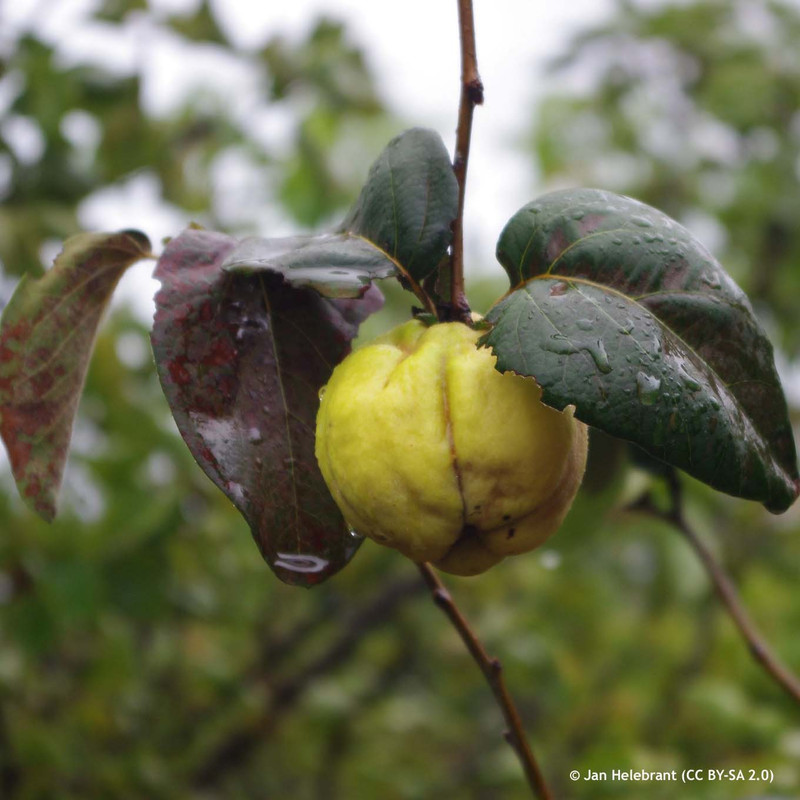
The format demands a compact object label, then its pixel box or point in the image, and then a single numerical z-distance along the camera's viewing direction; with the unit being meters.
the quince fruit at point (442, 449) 0.56
